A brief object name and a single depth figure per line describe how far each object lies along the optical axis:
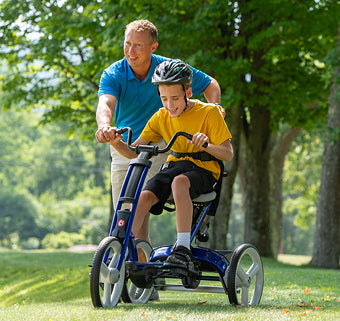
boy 9.70
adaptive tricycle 9.19
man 10.88
